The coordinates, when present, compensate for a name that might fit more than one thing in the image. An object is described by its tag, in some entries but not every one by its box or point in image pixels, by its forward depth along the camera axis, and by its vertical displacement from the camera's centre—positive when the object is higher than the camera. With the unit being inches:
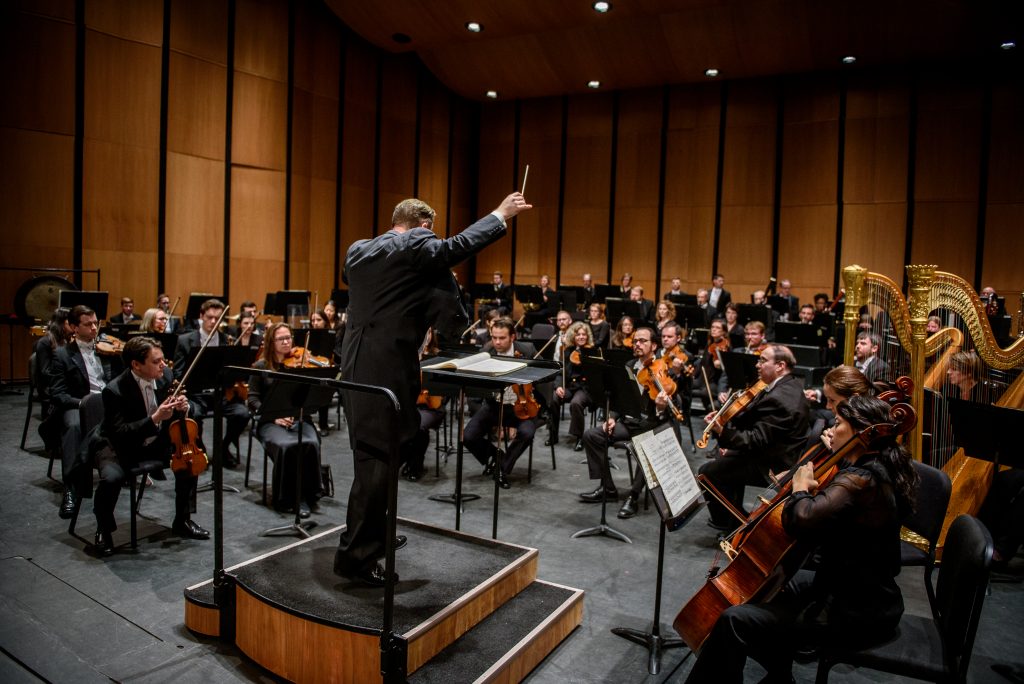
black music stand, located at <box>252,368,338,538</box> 169.5 -26.3
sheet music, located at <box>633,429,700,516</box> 106.8 -24.9
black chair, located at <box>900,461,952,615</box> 121.0 -33.0
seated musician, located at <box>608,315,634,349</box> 330.8 -11.3
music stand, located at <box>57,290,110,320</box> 302.4 -3.5
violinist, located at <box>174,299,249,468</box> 220.7 -35.2
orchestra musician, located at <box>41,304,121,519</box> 175.8 -27.7
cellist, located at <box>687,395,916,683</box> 93.0 -33.8
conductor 107.0 -3.7
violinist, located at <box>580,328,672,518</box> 199.6 -37.4
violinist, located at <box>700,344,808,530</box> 170.4 -29.0
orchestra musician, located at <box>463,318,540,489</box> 219.6 -40.3
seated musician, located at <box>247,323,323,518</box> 189.0 -41.9
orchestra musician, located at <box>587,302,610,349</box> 342.3 -7.9
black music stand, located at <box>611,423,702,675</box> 106.2 -41.8
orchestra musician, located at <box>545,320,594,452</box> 258.7 -31.8
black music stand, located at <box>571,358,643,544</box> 179.9 -21.6
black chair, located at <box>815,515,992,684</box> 83.2 -39.8
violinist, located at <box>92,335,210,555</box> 157.2 -31.1
